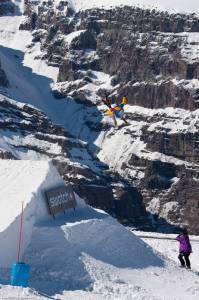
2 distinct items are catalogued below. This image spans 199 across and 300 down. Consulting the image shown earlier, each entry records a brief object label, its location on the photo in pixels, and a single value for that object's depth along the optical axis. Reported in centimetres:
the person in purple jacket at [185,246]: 3975
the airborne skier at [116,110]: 6574
